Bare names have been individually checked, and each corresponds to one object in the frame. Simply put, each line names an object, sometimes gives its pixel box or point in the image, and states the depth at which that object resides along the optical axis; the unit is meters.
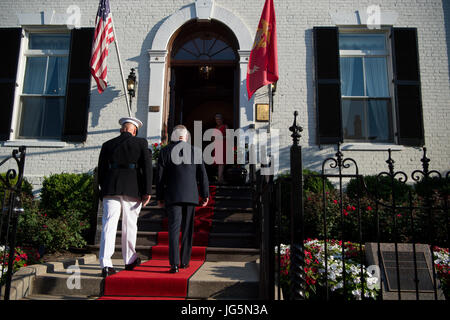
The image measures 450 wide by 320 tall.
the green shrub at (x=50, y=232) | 4.61
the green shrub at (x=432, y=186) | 5.48
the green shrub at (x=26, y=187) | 6.06
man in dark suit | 3.82
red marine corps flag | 5.86
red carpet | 3.26
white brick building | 6.80
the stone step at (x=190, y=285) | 3.25
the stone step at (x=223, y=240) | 4.67
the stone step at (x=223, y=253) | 4.41
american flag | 5.95
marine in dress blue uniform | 3.55
